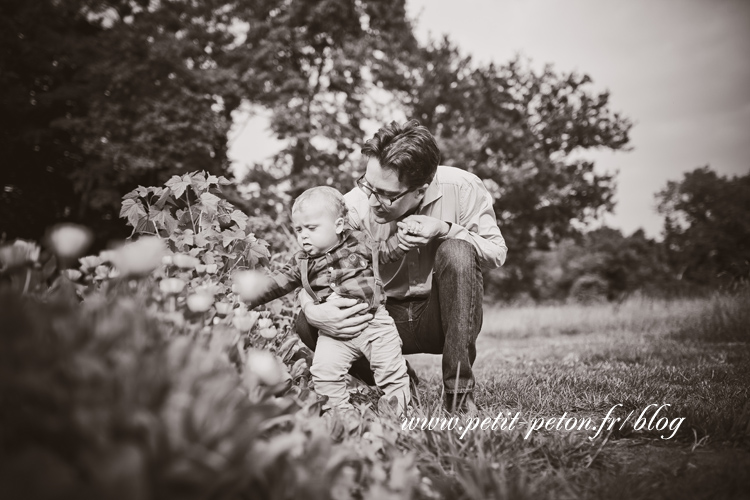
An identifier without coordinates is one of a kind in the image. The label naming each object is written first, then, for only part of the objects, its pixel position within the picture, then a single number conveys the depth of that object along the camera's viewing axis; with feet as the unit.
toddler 6.76
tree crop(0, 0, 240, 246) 42.78
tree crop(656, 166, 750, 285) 67.31
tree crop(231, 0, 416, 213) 49.83
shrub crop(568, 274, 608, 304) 76.24
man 6.71
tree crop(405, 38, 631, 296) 56.85
